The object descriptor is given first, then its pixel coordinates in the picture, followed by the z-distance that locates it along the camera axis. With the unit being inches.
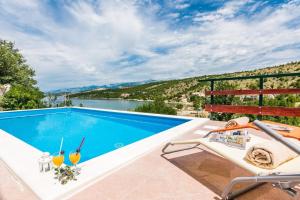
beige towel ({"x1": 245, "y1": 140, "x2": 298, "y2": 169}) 44.9
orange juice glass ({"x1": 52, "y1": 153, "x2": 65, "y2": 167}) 59.3
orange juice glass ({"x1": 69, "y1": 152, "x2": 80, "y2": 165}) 60.6
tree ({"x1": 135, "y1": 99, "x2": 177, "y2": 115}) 261.0
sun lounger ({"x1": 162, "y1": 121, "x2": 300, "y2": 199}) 33.7
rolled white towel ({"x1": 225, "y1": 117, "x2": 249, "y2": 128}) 81.9
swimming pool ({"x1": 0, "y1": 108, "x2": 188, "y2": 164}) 143.4
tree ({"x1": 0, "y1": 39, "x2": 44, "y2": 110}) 269.8
